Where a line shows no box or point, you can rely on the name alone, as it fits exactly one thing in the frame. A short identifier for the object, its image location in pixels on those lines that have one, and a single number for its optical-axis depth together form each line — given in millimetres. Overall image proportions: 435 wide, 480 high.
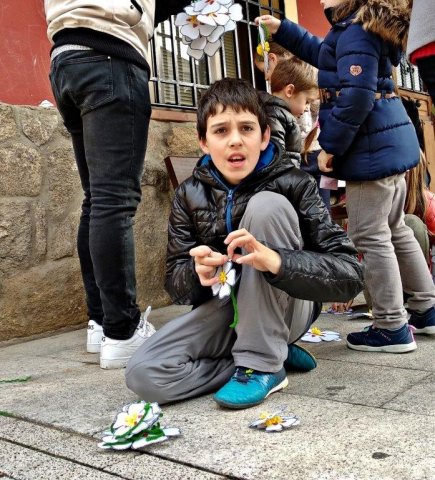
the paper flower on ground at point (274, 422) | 1541
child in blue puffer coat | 2365
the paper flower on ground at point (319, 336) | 2707
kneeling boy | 1781
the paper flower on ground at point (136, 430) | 1483
